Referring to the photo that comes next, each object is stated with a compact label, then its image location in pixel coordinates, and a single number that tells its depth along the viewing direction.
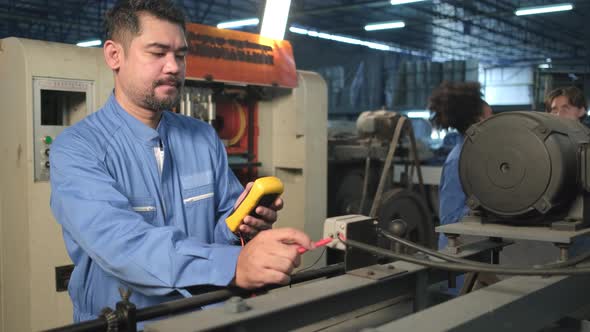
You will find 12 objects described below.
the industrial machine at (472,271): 0.77
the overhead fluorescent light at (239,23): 10.71
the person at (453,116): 2.18
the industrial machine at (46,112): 2.09
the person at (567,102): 2.56
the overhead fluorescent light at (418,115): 11.87
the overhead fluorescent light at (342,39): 12.71
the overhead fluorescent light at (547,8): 9.48
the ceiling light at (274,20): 3.14
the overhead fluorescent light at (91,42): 13.21
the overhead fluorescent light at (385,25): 11.63
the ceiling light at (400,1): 9.41
